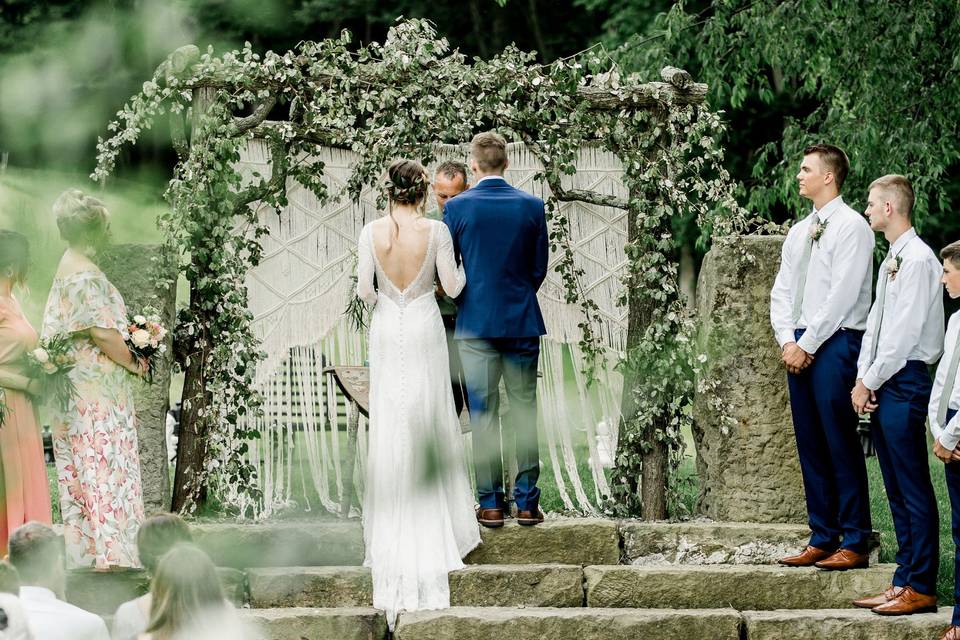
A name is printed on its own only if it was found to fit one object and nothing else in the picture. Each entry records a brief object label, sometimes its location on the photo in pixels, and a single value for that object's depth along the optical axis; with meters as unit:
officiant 10.48
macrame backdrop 11.75
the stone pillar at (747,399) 10.82
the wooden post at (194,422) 11.08
